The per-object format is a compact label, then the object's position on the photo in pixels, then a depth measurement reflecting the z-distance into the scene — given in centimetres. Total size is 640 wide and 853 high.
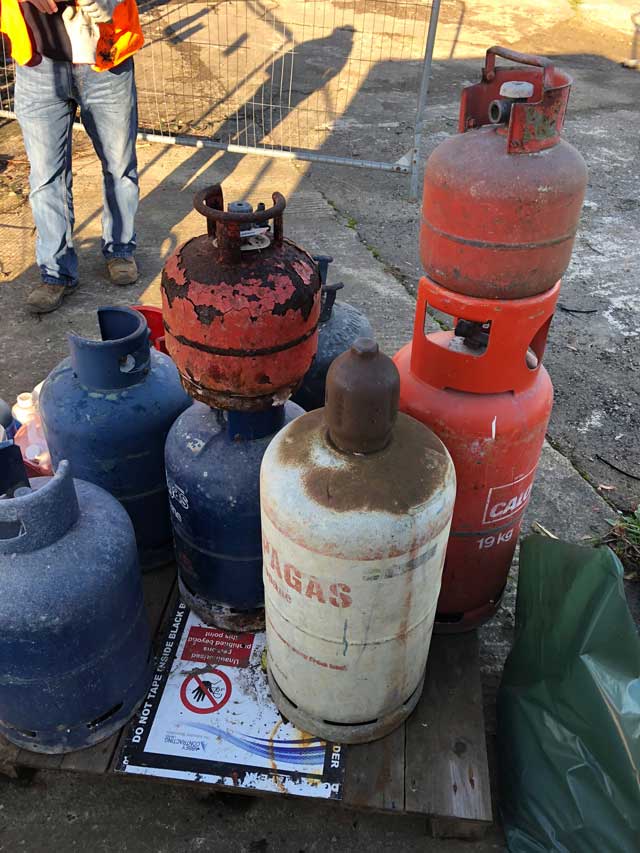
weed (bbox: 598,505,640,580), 304
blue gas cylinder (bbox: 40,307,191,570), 226
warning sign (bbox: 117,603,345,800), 201
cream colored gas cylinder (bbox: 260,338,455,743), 163
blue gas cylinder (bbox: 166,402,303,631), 211
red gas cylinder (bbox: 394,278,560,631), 197
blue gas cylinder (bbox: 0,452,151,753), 177
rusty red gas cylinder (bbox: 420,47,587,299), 173
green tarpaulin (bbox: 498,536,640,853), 188
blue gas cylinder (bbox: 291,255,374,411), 257
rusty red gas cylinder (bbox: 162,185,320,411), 175
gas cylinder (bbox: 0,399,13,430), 292
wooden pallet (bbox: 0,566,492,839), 198
